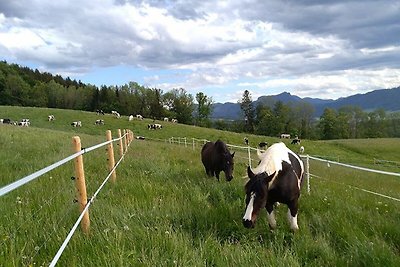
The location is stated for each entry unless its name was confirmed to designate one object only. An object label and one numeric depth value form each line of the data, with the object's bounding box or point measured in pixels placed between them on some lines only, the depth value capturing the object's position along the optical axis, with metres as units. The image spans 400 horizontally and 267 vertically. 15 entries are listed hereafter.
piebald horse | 5.43
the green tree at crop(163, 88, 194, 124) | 111.28
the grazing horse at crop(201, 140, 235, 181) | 10.74
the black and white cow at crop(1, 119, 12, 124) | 51.65
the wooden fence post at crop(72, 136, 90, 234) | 4.72
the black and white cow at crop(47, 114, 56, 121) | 59.34
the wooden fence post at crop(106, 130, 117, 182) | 8.57
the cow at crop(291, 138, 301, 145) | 55.70
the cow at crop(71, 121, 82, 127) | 56.25
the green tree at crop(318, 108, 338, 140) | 102.56
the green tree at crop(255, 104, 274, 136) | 99.19
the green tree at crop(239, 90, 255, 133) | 104.75
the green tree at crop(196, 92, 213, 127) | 116.38
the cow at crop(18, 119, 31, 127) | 49.45
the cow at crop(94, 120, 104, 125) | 58.77
